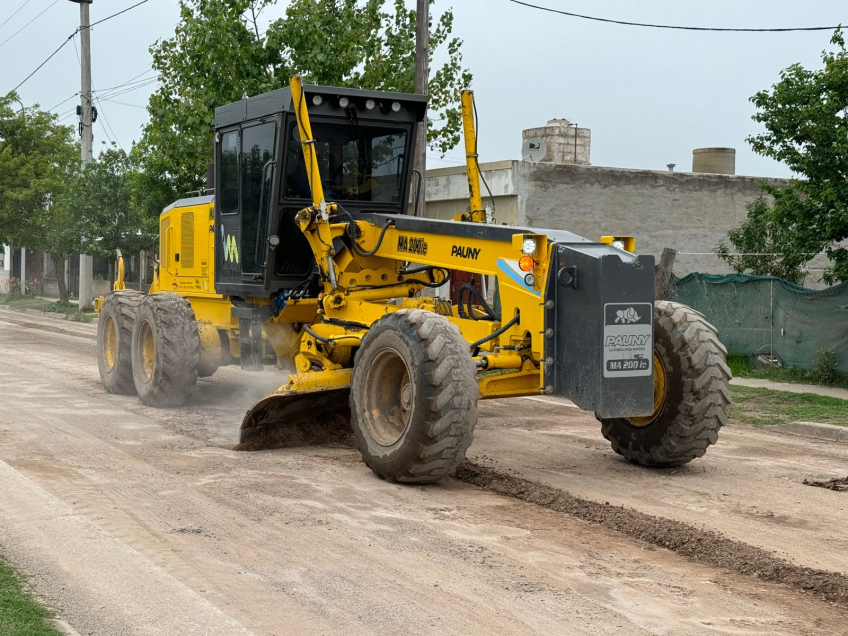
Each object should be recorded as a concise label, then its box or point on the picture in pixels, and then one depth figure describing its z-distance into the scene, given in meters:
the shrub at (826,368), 15.80
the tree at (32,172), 38.00
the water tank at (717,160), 28.78
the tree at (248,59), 20.56
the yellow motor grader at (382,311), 8.20
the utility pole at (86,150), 32.72
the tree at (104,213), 31.08
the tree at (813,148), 15.14
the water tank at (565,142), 27.16
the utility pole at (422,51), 18.25
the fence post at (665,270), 17.41
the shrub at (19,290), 43.17
